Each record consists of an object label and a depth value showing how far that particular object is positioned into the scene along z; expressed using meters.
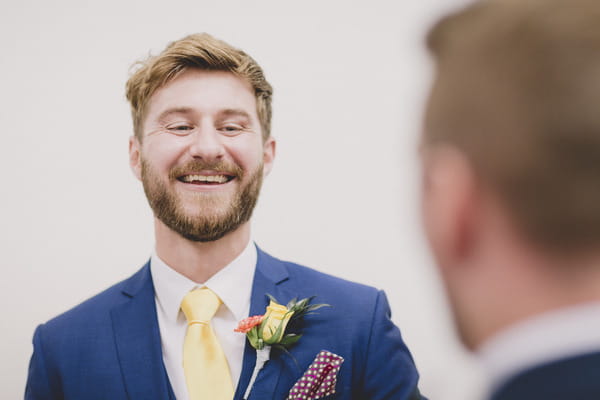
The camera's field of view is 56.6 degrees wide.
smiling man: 1.51
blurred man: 0.47
